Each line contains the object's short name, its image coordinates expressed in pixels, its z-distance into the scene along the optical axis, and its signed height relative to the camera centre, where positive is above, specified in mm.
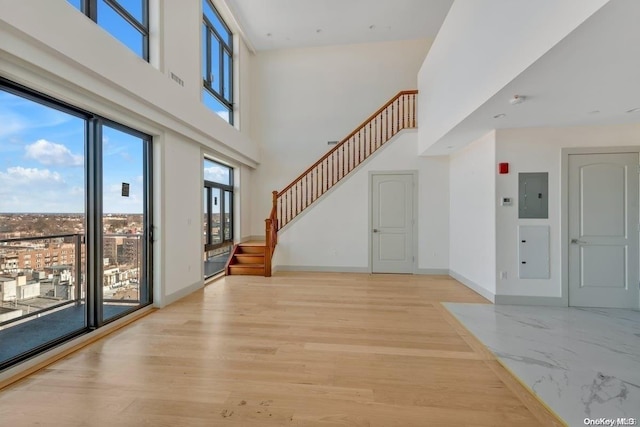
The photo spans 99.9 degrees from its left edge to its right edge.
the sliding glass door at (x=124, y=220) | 3447 -74
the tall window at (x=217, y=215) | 6149 -10
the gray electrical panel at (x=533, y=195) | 4164 +296
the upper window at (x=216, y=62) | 5922 +3679
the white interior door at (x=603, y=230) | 3998 -244
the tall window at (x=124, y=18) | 3199 +2581
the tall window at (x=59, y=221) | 2516 -68
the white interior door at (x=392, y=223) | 6273 -205
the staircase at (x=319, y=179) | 6301 +926
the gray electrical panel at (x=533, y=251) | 4145 -582
